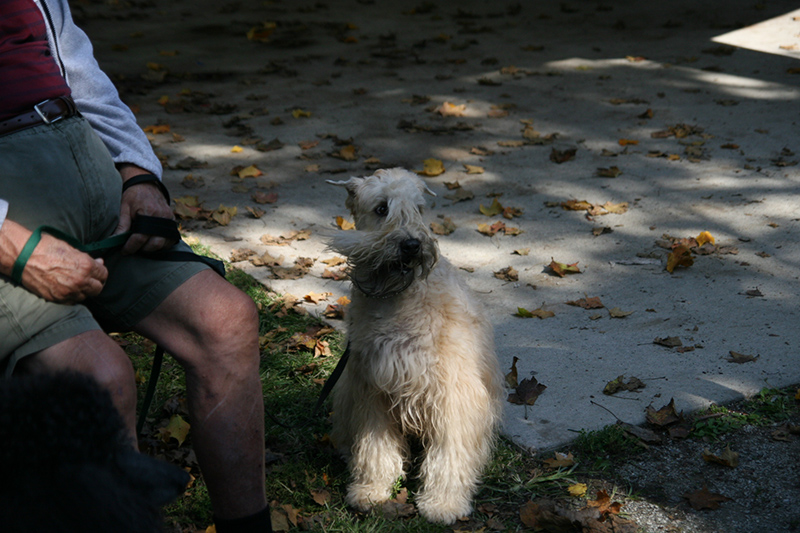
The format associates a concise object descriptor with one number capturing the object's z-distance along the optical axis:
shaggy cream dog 2.70
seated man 1.99
